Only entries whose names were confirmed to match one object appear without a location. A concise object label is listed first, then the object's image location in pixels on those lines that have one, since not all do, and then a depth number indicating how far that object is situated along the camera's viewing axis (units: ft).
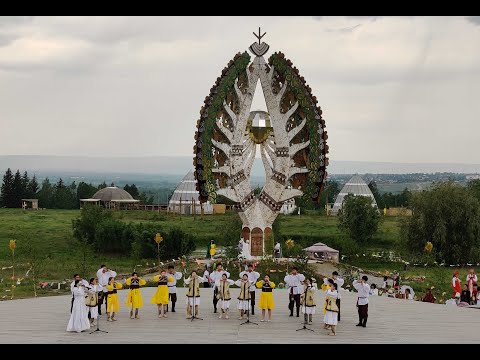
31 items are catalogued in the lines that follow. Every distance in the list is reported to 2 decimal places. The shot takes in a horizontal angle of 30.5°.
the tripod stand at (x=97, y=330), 79.21
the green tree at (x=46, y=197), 302.86
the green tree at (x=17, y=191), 295.89
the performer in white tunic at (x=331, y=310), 79.30
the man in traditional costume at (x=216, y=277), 89.24
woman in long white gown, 79.10
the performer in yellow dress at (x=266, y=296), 86.93
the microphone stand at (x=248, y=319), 85.73
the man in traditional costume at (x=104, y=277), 86.12
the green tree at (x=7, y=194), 295.28
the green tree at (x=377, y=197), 338.54
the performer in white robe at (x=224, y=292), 87.45
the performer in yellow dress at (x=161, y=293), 87.66
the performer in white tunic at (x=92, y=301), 81.56
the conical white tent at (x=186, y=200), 270.05
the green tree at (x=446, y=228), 174.09
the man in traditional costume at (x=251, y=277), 88.69
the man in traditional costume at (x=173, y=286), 89.45
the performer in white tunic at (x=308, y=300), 83.51
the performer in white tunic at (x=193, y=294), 86.84
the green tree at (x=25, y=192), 298.56
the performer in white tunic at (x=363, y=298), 83.25
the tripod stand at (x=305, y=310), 82.74
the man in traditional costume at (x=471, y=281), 98.68
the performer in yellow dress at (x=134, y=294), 86.17
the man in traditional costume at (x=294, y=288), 89.66
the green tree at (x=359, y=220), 202.49
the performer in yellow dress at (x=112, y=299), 85.51
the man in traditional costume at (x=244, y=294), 86.84
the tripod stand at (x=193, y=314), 86.19
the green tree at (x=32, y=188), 302.66
